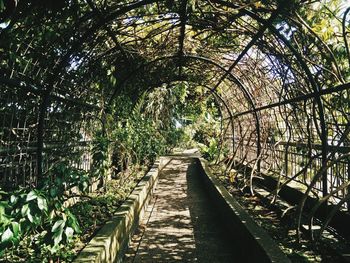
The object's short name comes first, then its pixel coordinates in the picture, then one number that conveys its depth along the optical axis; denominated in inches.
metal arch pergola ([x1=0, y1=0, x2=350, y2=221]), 139.7
